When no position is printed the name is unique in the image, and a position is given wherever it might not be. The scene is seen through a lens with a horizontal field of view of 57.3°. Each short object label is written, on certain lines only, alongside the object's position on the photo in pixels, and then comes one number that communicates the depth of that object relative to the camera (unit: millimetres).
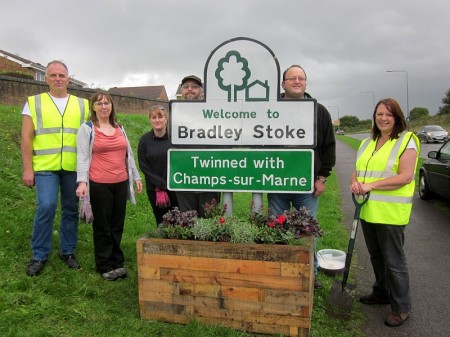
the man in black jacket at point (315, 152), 3566
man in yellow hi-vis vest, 3730
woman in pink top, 3719
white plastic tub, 4305
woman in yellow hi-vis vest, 3238
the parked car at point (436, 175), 7496
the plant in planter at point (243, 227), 3084
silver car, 29592
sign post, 3260
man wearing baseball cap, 3787
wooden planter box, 2900
